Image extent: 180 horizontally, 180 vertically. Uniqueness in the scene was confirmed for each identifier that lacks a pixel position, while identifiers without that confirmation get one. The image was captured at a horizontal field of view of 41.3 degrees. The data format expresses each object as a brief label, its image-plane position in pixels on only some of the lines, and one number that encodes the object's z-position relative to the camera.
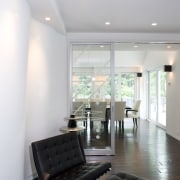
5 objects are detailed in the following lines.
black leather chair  2.96
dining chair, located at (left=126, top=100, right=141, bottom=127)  8.98
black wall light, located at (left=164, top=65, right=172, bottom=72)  7.48
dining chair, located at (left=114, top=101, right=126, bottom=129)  7.78
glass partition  5.50
